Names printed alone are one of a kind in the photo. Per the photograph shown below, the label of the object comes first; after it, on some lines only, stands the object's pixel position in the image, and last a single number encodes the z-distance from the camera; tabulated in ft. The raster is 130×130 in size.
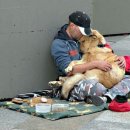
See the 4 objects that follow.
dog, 37.00
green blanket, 33.06
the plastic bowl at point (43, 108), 33.48
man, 35.98
